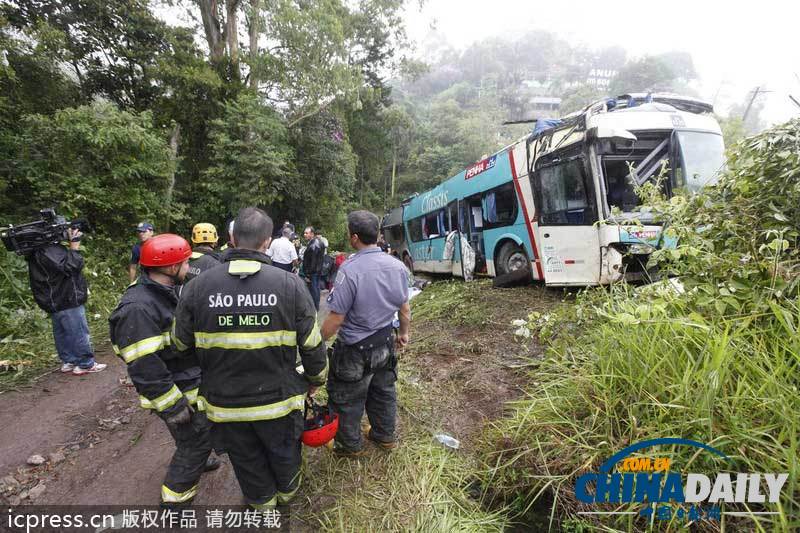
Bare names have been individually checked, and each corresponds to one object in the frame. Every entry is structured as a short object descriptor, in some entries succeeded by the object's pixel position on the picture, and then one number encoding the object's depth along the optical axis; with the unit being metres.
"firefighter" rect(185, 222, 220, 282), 2.84
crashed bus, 4.34
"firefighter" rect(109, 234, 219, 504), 1.65
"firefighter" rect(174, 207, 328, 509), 1.52
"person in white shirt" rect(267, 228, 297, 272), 5.66
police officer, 1.96
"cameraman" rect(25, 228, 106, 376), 3.34
